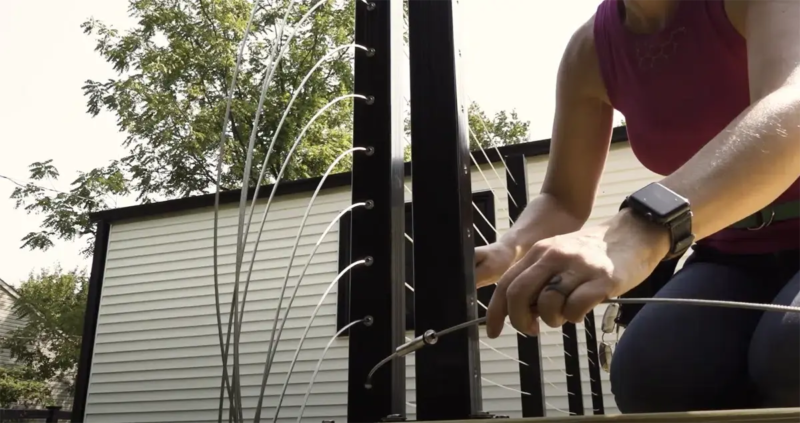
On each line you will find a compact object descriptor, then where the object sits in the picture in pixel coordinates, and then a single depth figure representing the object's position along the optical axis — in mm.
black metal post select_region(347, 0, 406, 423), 804
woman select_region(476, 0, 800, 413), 552
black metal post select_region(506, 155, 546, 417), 1922
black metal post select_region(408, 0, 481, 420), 682
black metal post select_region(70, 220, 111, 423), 7875
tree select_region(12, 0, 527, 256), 12812
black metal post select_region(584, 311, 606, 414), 2336
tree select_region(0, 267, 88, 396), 16734
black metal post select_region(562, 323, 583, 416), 2152
